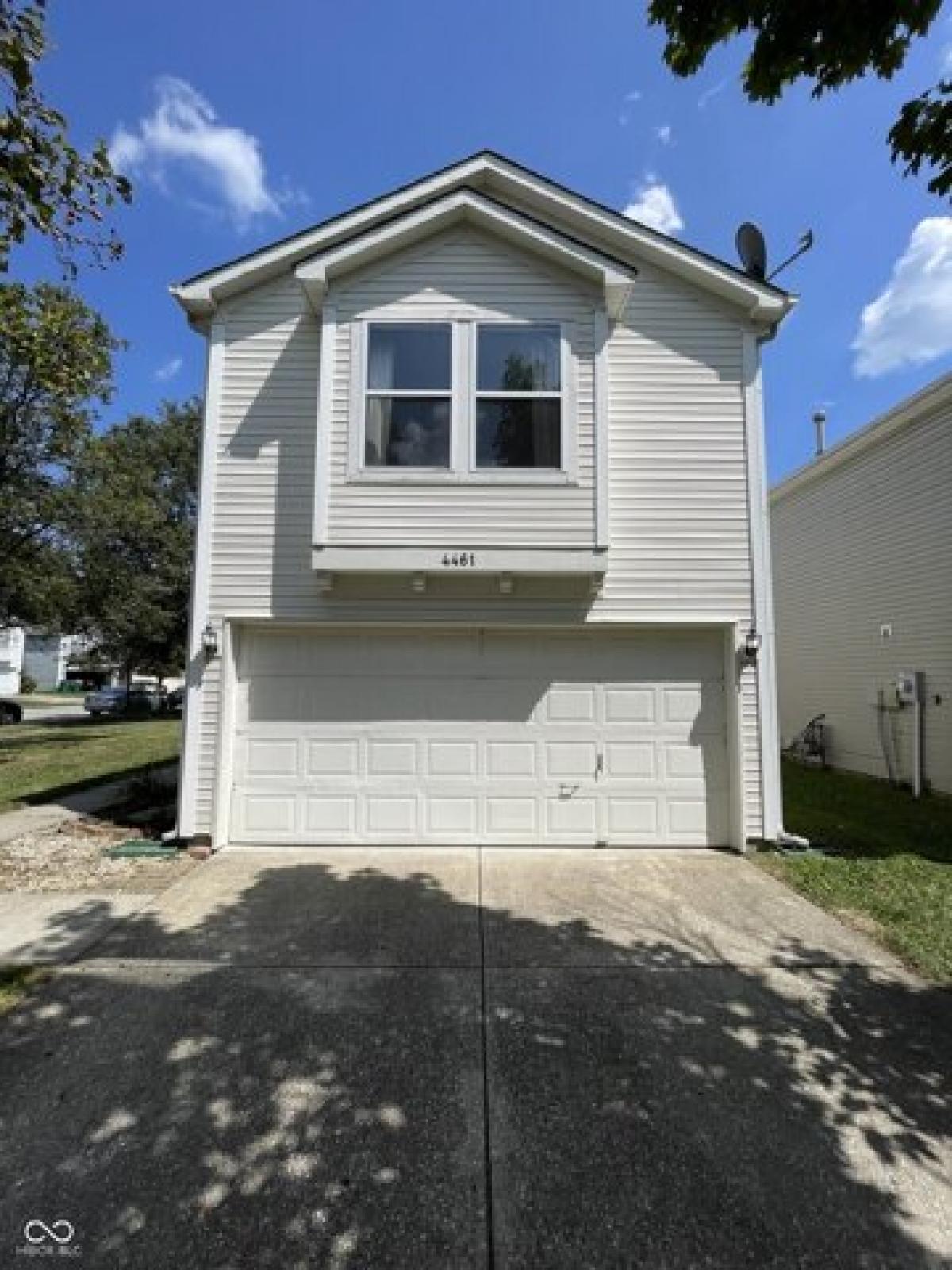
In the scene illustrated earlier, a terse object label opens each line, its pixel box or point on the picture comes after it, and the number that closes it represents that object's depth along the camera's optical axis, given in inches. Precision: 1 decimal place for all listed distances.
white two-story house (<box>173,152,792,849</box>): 267.9
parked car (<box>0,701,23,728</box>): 1023.6
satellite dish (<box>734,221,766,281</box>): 312.5
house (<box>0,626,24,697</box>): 1777.8
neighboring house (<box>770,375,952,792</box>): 396.2
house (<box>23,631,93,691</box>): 2208.4
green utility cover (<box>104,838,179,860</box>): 255.0
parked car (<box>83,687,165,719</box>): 1157.7
